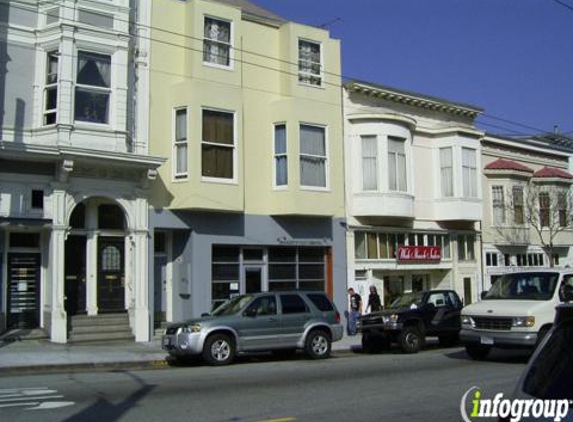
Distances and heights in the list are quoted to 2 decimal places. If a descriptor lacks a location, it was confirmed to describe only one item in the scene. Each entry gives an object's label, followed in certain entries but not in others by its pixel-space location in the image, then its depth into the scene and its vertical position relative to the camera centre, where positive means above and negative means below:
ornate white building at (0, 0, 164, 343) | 19.66 +3.25
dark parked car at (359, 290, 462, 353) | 19.27 -1.09
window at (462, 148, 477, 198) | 30.47 +4.68
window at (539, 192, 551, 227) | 34.72 +3.47
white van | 15.27 -0.65
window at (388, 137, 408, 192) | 27.89 +4.60
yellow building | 22.44 +4.27
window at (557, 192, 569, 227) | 35.34 +3.58
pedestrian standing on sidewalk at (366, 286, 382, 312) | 24.28 -0.64
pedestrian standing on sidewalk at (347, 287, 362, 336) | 24.52 -1.08
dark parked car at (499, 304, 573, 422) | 3.91 -0.49
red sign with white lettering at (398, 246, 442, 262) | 28.41 +1.15
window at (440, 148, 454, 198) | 30.23 +4.64
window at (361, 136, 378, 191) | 27.28 +4.56
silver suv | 16.16 -1.07
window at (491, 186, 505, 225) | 33.06 +3.55
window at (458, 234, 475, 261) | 31.28 +1.51
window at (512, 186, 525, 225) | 33.50 +3.53
